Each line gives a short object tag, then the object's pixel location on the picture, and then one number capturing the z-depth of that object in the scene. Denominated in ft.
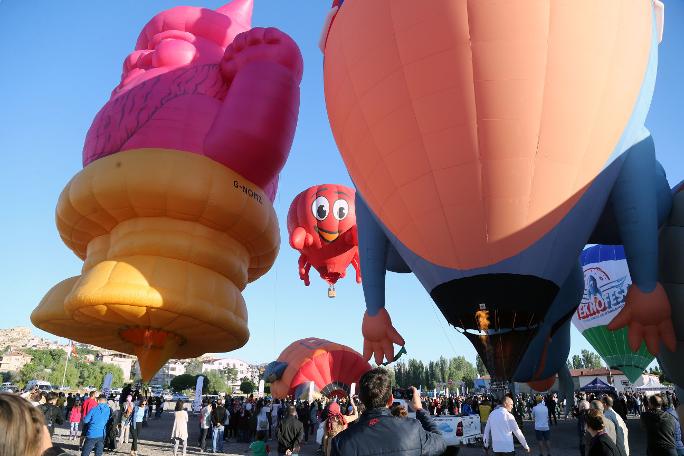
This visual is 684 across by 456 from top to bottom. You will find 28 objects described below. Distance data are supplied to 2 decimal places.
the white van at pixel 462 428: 25.90
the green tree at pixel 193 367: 410.64
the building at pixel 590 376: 169.52
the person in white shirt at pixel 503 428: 16.43
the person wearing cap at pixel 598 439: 10.36
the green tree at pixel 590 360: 267.68
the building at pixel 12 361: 371.56
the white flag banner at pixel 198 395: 56.18
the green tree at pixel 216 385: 266.81
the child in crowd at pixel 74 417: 37.76
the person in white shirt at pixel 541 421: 26.50
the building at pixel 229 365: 474.08
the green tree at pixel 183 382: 200.34
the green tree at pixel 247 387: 217.56
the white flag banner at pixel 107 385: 56.38
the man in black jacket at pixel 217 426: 32.42
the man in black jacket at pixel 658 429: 13.57
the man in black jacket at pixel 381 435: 6.14
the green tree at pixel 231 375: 395.55
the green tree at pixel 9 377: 252.11
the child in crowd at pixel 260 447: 16.11
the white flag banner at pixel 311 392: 58.36
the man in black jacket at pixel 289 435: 16.47
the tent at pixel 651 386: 121.94
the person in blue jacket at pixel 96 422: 19.40
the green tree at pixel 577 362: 280.51
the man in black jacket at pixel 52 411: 29.20
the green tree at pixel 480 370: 269.44
